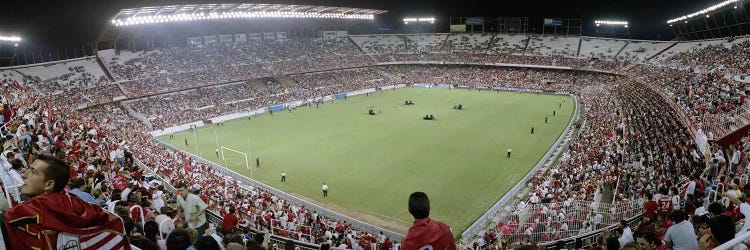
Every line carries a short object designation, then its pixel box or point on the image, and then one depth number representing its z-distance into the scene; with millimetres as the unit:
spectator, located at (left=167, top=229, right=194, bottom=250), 4000
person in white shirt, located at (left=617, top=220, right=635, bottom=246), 8052
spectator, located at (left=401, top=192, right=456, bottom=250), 3832
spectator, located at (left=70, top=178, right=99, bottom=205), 5969
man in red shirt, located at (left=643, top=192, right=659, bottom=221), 11156
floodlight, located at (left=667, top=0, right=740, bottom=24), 38756
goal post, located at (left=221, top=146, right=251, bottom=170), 29797
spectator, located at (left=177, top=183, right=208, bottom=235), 7463
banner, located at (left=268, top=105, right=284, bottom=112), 49981
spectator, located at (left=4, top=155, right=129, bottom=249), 2957
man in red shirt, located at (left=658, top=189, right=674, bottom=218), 11085
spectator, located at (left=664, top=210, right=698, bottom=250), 5504
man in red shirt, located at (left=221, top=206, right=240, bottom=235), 8516
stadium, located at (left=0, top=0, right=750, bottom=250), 8242
